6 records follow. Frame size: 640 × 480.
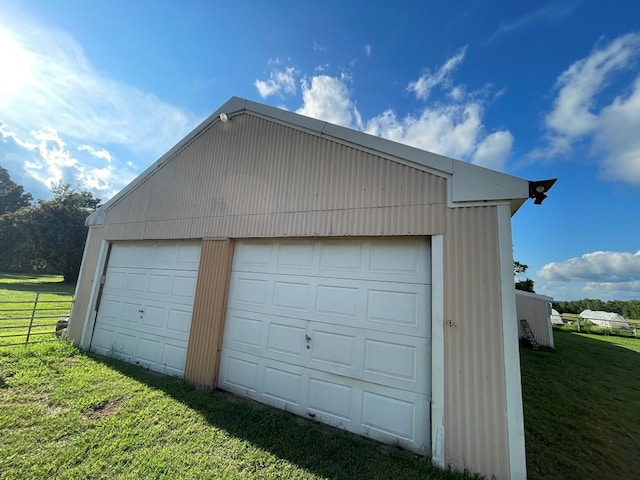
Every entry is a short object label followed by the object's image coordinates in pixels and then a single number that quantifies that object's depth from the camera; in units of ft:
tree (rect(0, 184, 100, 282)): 73.31
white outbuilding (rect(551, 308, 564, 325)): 69.46
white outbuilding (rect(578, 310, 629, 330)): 65.00
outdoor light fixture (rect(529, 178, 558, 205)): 9.52
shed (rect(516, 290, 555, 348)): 37.22
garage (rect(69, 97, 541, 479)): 9.45
